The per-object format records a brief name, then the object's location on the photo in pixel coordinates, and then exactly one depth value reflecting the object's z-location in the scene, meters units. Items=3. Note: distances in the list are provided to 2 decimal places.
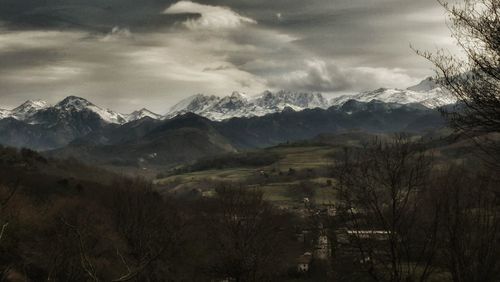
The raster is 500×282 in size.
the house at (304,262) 89.19
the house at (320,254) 86.01
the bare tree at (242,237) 53.75
